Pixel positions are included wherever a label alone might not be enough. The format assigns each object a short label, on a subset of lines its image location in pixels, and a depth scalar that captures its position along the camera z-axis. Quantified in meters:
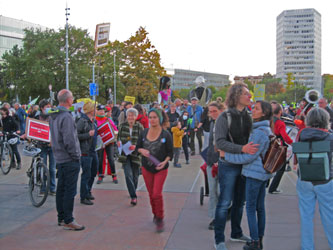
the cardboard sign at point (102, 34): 9.19
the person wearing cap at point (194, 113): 12.30
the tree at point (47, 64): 44.32
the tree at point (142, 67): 47.56
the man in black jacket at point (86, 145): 6.41
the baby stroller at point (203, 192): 6.11
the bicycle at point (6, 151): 9.66
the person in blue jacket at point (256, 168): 4.18
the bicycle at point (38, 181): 6.53
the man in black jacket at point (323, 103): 8.75
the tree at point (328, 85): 104.43
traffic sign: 27.20
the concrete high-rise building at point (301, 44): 192.50
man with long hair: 4.24
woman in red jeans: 5.30
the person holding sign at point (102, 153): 7.95
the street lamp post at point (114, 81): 47.12
